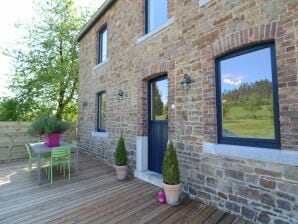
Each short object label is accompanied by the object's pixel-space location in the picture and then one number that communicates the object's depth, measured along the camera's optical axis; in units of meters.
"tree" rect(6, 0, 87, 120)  12.41
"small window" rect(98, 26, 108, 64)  7.83
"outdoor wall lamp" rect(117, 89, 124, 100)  6.00
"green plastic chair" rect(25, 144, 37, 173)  5.64
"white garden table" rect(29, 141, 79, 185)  4.82
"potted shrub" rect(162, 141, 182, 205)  3.50
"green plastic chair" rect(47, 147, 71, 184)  4.88
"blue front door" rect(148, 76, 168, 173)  4.86
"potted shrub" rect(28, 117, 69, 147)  5.71
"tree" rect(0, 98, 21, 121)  12.44
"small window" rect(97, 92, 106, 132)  7.50
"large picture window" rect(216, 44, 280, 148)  2.84
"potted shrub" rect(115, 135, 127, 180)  5.01
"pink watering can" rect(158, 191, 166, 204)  3.64
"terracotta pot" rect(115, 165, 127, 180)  5.00
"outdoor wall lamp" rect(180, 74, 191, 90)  3.89
